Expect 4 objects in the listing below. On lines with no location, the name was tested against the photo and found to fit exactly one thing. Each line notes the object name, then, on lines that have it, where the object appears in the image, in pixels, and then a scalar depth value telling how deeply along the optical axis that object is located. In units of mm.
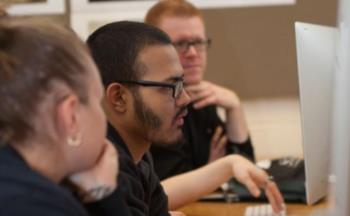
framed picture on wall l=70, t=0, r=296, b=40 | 4469
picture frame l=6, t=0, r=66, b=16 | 4501
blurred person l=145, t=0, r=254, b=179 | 4192
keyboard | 3866
